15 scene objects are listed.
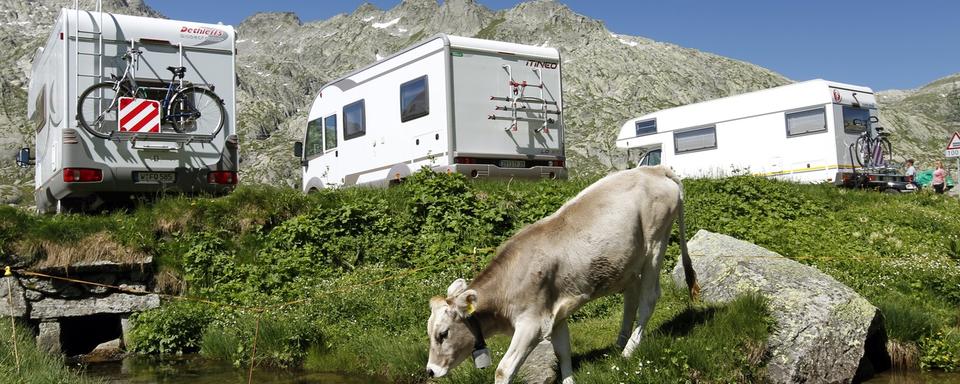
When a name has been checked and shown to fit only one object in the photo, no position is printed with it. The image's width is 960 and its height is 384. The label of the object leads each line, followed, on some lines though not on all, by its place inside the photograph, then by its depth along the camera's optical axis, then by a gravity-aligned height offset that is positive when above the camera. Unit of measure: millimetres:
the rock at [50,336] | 11385 -1516
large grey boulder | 7801 -1209
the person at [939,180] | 29312 +875
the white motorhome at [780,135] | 24172 +2667
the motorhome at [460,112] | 17141 +2640
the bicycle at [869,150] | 24172 +1789
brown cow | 6484 -548
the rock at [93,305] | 11555 -1107
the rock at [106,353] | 11164 -1792
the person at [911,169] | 30669 +1432
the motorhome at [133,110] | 14141 +2438
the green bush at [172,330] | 11109 -1472
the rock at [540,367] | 7652 -1574
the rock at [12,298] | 11227 -901
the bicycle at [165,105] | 14125 +2535
